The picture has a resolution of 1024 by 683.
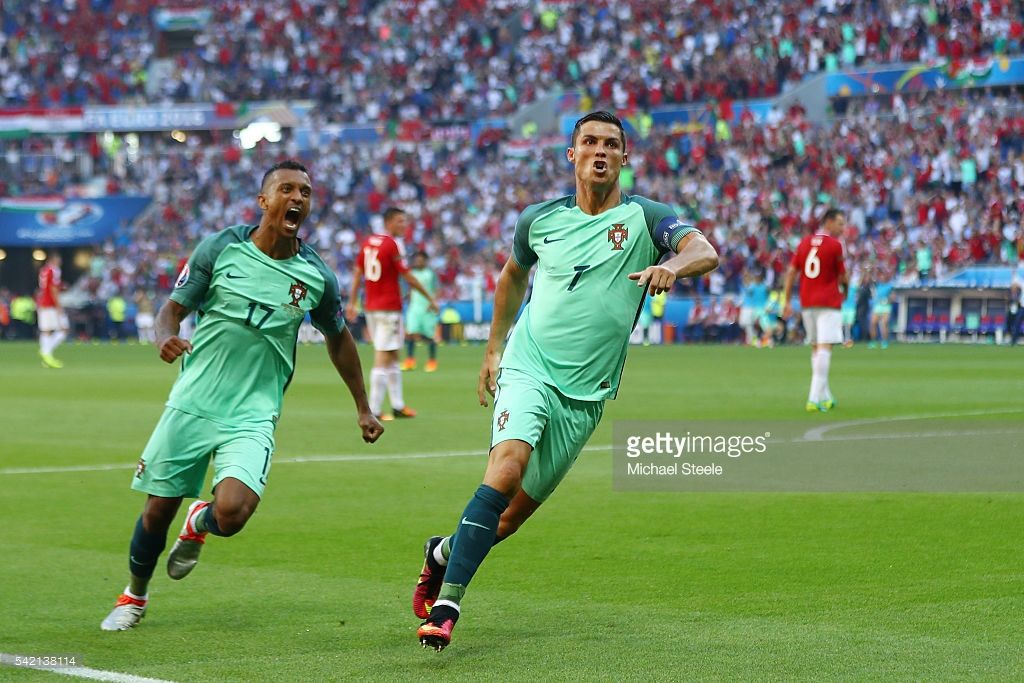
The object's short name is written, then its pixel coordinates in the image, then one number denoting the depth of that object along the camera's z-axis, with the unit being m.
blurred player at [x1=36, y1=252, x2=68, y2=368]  31.86
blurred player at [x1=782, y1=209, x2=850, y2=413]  18.78
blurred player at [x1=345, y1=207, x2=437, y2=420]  18.25
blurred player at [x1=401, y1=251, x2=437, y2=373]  26.70
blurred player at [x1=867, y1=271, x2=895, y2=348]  40.03
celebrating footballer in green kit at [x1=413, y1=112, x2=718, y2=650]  6.63
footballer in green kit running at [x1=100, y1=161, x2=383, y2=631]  7.10
